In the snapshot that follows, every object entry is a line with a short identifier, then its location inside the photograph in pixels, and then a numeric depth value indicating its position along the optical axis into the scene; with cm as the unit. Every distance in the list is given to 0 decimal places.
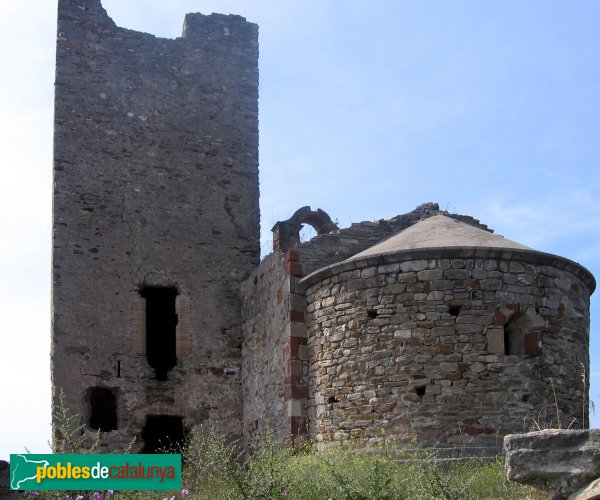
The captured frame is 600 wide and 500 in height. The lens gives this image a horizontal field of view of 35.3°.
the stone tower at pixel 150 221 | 1455
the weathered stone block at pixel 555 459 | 689
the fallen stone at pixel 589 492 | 659
